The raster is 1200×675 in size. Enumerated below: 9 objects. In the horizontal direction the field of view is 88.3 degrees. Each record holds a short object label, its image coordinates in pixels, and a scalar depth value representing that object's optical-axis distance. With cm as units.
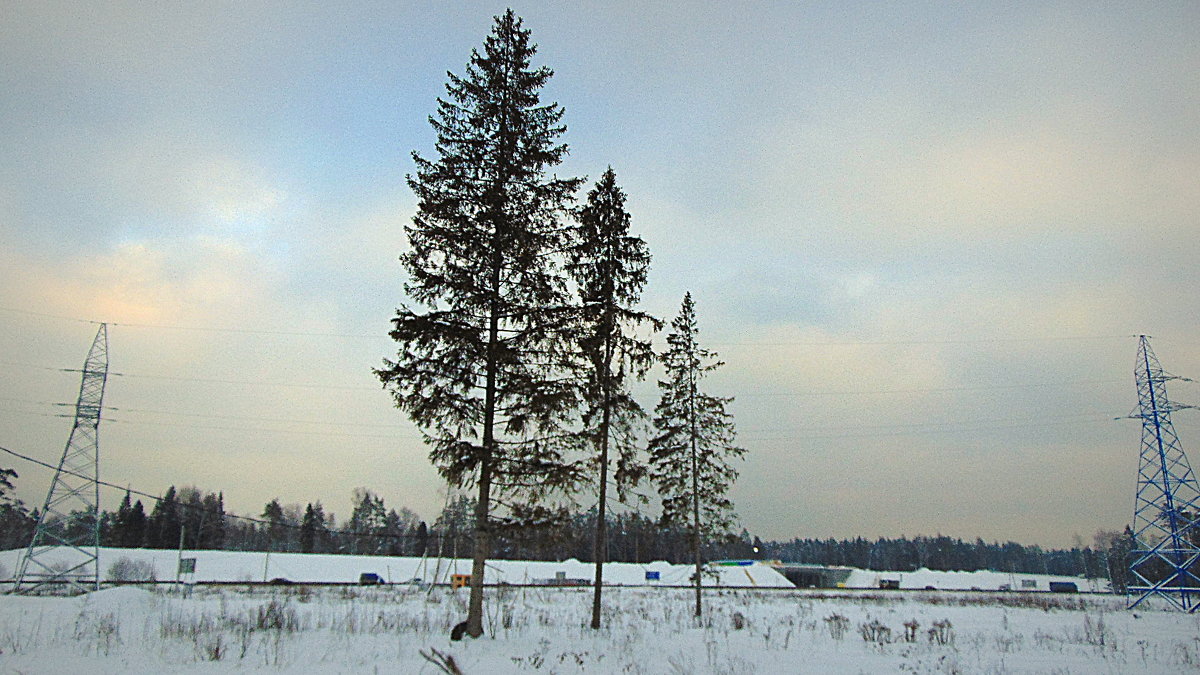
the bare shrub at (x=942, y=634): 1723
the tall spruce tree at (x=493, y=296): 1512
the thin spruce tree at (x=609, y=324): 1873
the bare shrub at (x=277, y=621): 1541
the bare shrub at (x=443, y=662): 1109
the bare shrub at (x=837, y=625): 1900
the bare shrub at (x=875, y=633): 1731
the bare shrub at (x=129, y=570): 5033
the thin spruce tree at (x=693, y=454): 2814
